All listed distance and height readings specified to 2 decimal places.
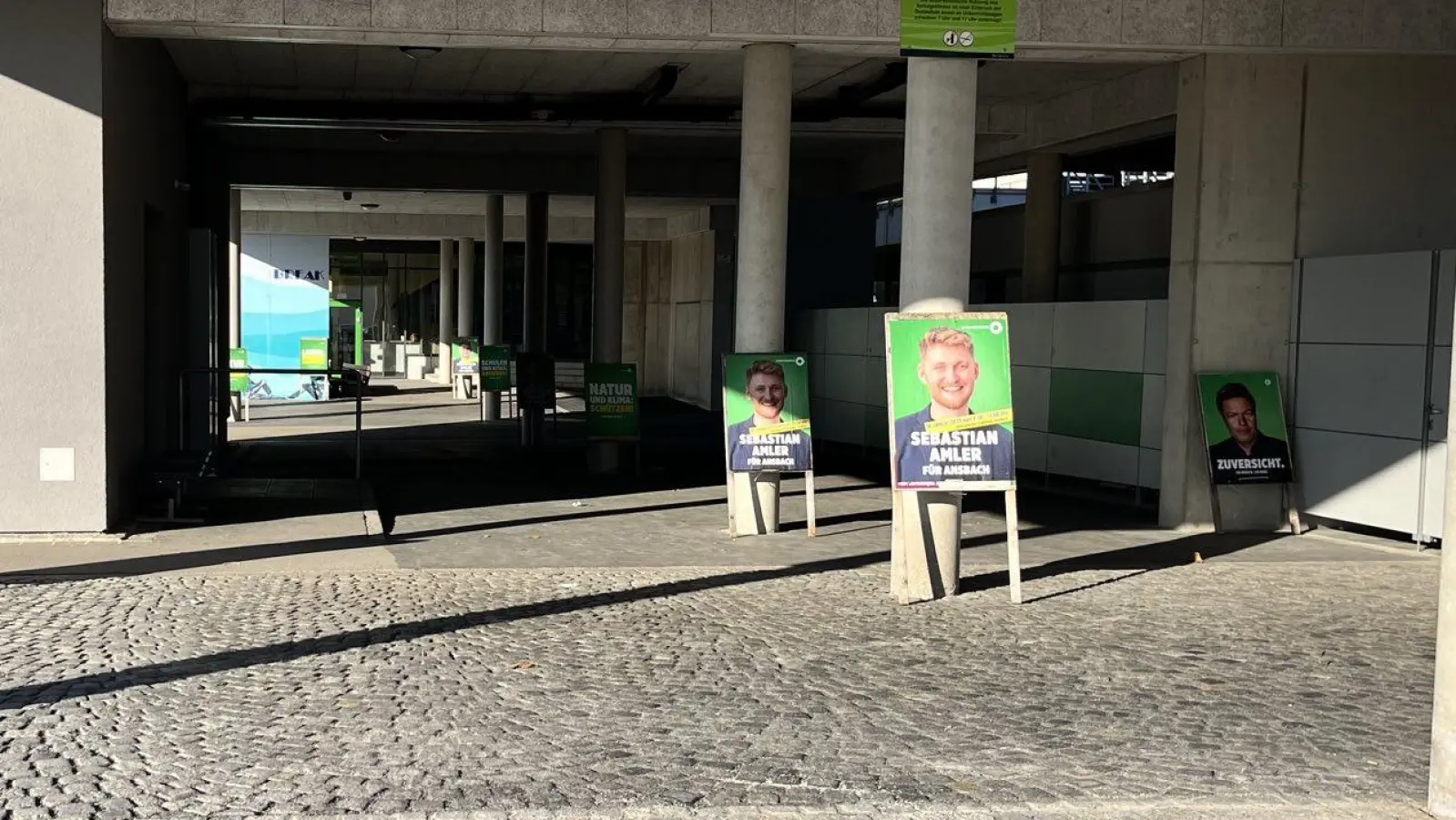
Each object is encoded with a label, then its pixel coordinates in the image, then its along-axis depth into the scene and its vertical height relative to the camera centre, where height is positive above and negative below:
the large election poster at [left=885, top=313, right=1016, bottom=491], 9.06 -0.44
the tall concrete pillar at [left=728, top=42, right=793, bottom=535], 12.13 +0.84
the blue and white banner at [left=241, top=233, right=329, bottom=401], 33.66 +0.47
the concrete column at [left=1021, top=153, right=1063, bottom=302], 19.84 +1.35
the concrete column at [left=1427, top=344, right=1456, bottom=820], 4.88 -1.14
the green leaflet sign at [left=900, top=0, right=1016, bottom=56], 9.20 +1.83
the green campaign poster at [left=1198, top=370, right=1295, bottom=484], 12.61 -0.77
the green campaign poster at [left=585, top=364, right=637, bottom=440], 17.22 -1.00
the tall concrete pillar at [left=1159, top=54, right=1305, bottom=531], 12.62 +0.77
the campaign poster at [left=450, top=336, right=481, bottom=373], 31.31 -0.74
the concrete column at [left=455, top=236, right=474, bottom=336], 38.03 +0.70
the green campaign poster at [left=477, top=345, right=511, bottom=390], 25.86 -0.78
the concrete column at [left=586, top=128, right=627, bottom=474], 18.16 +0.95
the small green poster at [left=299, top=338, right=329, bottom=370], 33.03 -0.70
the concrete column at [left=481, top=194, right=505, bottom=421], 29.23 +1.03
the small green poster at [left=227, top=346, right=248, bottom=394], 24.88 -0.96
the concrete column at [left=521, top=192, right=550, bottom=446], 25.14 +0.87
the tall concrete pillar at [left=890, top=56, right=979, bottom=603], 9.40 +0.81
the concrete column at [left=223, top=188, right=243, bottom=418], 28.91 +0.93
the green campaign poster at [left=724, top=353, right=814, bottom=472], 12.18 -0.66
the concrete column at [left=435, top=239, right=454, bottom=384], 41.78 +0.43
